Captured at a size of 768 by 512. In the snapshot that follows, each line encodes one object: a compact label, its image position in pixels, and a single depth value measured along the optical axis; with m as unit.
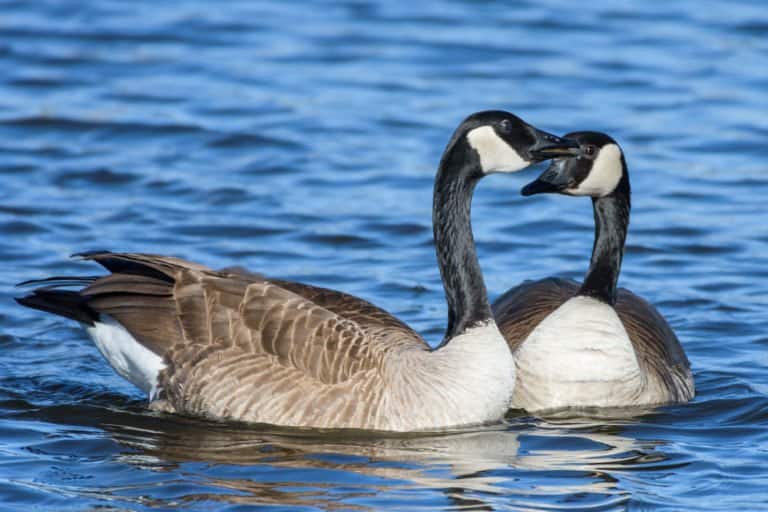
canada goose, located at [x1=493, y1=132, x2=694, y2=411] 20.06
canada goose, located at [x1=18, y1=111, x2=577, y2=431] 18.84
